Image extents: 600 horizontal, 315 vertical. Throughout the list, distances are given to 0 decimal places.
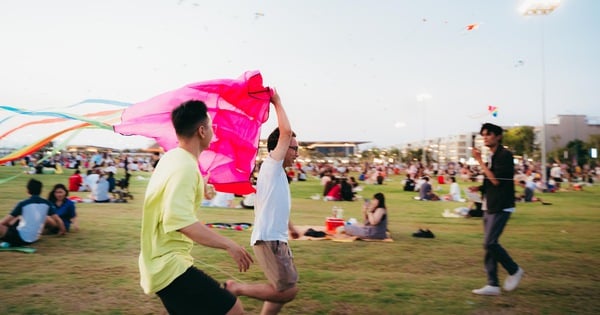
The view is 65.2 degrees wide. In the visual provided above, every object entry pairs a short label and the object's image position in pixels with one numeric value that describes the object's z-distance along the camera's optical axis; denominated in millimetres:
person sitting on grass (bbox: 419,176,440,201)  21580
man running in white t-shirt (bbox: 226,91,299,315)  3988
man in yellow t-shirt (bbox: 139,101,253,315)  2637
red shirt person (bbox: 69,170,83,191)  20953
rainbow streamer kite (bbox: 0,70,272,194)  4145
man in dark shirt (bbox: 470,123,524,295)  6133
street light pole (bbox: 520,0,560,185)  31875
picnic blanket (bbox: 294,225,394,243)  10620
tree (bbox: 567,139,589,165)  78625
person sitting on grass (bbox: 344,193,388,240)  10703
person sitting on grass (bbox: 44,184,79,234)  10578
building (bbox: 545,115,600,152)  110000
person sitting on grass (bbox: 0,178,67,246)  8781
